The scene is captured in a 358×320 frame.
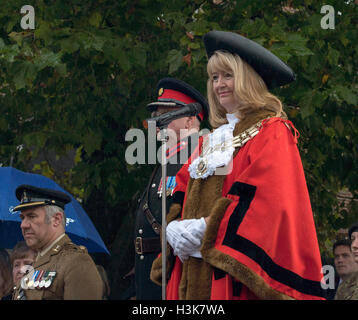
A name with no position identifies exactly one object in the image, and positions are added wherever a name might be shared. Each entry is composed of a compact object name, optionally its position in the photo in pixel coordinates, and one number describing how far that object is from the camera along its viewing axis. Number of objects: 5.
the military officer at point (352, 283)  13.56
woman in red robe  8.05
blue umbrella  15.05
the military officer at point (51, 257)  10.16
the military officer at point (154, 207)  11.74
